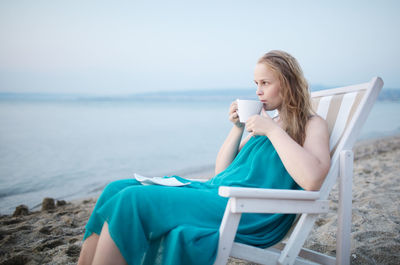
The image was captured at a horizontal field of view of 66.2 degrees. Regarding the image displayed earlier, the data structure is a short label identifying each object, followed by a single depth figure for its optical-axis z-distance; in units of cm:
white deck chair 136
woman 134
